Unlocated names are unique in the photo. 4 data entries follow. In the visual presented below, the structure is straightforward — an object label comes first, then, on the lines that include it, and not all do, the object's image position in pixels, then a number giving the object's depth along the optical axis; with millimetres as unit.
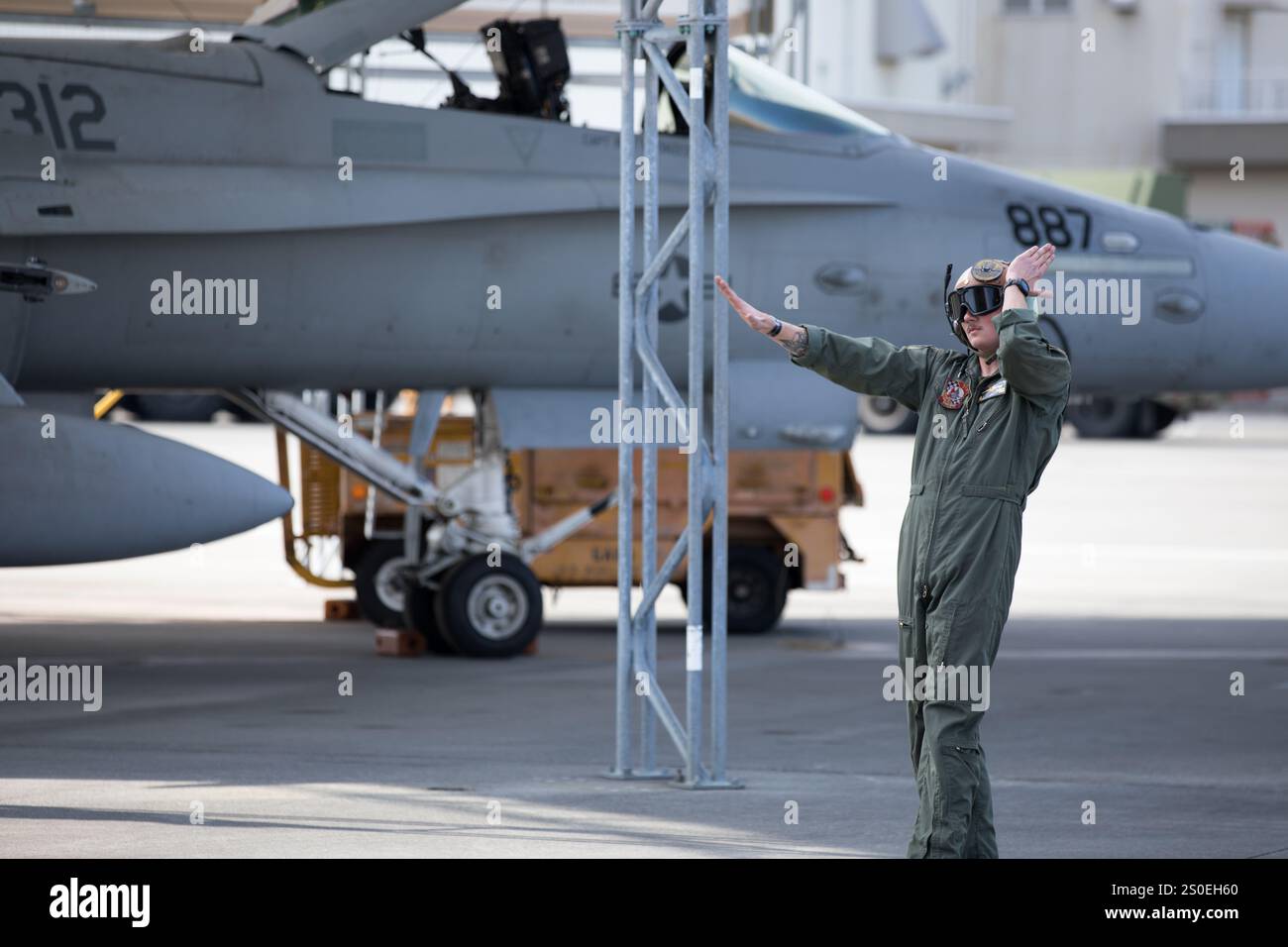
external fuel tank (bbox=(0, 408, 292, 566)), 18312
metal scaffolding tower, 16469
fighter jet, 22094
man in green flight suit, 11320
